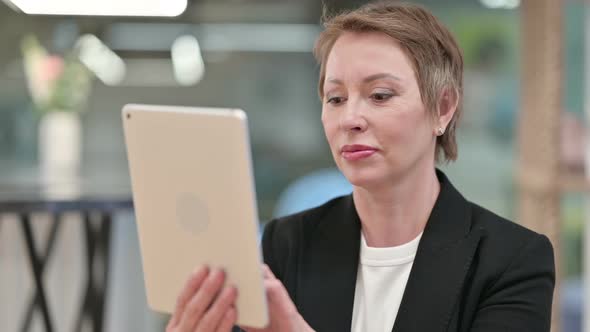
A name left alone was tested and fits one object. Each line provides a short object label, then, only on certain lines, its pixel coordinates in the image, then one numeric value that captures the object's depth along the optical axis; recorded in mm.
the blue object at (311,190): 3855
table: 2492
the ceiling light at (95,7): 2320
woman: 1353
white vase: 3941
